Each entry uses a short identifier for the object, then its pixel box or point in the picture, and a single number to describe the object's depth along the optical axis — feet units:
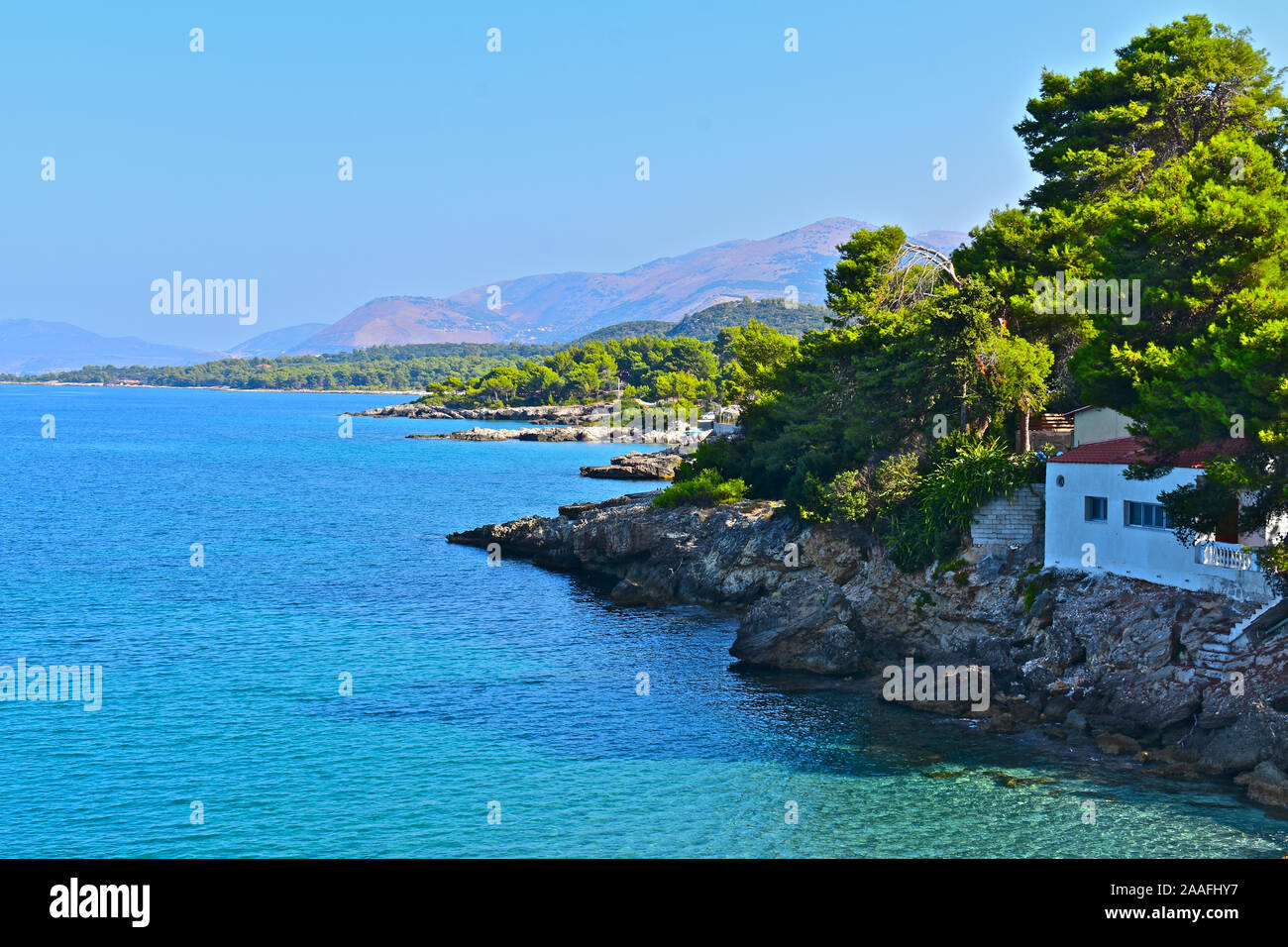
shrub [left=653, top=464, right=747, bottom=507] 200.54
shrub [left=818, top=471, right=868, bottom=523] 146.61
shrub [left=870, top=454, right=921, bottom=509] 140.67
